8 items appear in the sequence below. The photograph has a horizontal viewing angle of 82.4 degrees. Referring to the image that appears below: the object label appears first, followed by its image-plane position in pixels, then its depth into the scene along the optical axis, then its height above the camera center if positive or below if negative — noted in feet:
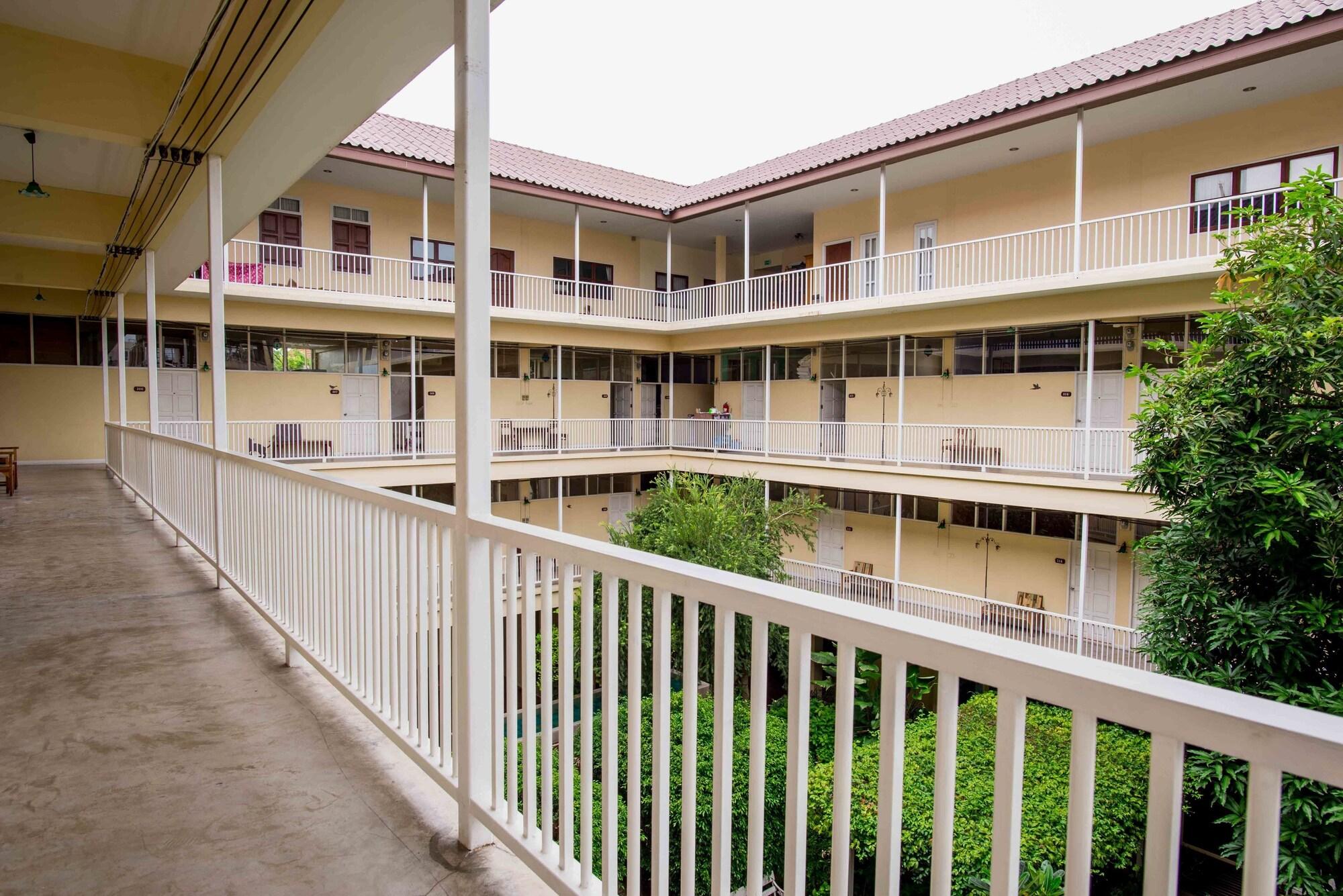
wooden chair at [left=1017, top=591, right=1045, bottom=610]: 47.87 -11.68
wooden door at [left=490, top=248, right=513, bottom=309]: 58.65 +10.17
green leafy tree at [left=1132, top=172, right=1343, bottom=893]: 17.76 -1.63
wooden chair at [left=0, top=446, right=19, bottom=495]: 37.83 -3.20
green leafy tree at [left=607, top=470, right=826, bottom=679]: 36.38 -6.46
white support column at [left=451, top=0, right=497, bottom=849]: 7.82 -0.03
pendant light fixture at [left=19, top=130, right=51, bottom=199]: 24.47 +7.55
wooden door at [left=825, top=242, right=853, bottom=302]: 57.26 +10.57
